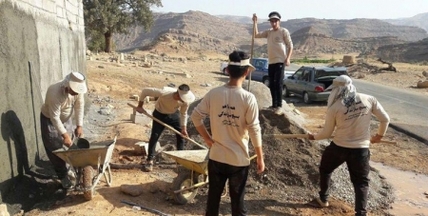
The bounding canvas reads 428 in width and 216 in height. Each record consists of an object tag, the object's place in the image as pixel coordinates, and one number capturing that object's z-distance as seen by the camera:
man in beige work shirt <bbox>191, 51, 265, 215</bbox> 3.69
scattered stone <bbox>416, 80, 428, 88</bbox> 21.95
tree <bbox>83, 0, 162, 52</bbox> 28.55
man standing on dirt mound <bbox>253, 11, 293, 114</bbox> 7.00
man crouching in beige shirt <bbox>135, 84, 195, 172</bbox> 6.61
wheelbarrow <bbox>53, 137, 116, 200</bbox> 4.78
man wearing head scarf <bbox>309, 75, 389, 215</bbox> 4.89
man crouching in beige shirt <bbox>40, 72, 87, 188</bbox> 5.05
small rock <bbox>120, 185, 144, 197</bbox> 5.60
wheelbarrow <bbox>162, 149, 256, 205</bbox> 5.18
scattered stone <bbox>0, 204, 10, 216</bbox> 4.46
